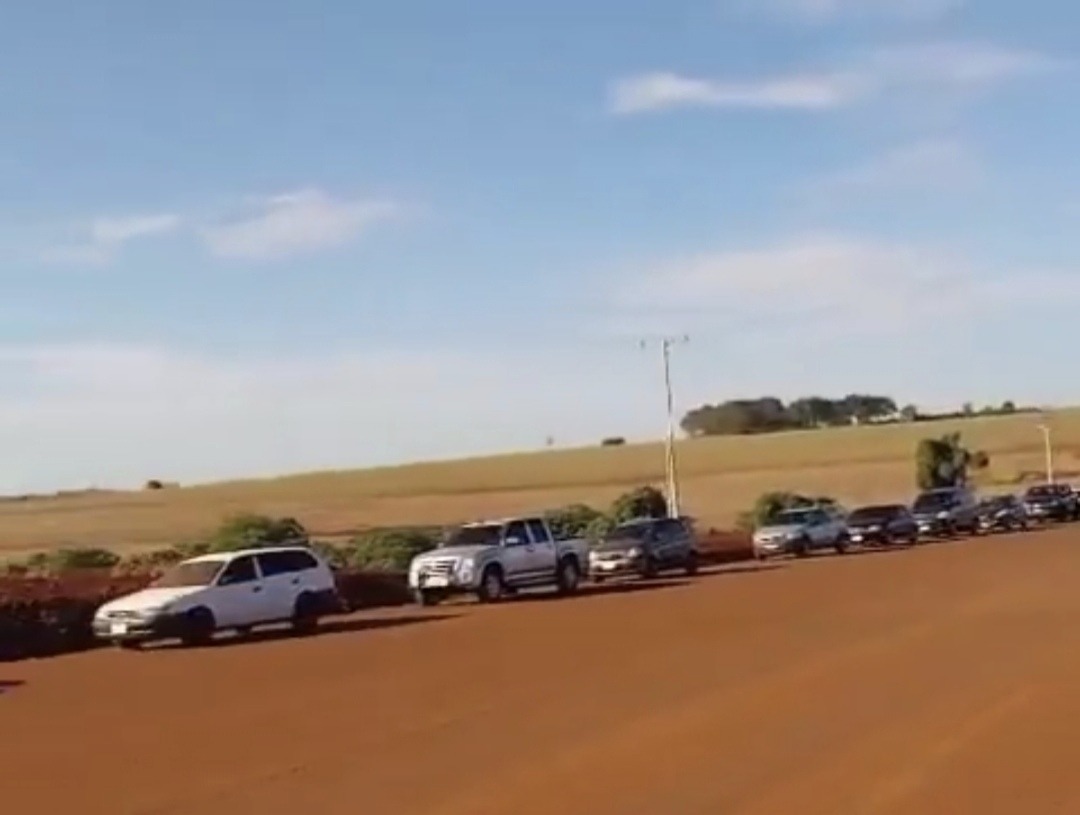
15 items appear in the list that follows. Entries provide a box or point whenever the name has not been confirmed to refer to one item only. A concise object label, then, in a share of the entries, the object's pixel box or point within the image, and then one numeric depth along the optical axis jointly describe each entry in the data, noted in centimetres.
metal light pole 12788
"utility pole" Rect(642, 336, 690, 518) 8125
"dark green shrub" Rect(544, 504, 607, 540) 7396
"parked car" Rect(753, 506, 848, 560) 6425
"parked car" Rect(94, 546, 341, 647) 3347
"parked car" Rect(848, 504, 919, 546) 6919
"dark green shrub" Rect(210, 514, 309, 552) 5809
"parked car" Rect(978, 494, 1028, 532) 7906
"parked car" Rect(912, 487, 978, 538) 7531
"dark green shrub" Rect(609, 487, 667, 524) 8449
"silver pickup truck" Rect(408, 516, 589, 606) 4297
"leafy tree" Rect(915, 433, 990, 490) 11469
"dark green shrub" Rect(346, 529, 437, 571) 5841
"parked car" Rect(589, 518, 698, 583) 5322
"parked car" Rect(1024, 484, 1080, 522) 8394
